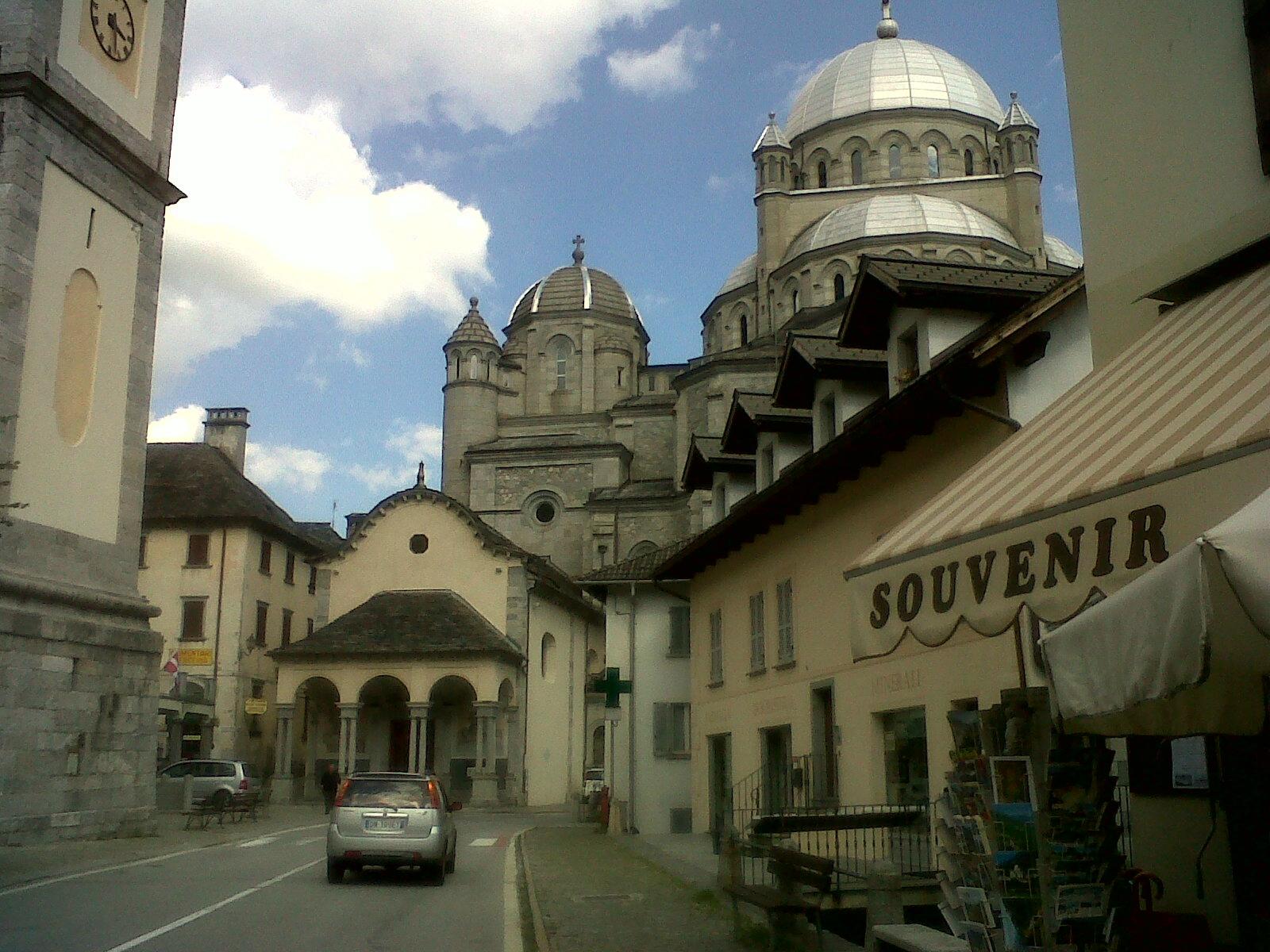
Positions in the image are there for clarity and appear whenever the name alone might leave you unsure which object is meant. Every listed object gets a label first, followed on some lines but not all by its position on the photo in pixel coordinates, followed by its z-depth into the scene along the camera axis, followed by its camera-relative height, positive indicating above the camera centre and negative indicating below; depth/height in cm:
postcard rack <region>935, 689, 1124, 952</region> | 668 -44
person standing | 3306 -60
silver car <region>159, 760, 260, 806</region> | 3247 -36
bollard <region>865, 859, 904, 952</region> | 901 -100
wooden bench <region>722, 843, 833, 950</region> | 958 -105
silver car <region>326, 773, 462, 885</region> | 1617 -86
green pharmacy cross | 2538 +147
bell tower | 2069 +663
